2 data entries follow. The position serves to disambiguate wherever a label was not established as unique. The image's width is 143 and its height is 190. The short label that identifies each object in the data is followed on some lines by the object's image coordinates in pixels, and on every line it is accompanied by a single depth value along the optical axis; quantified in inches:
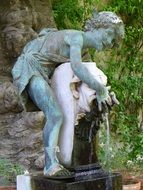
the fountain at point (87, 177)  124.0
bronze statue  127.0
